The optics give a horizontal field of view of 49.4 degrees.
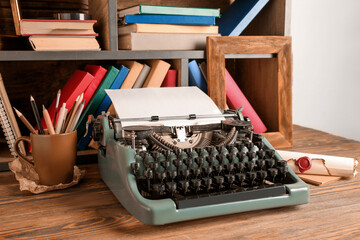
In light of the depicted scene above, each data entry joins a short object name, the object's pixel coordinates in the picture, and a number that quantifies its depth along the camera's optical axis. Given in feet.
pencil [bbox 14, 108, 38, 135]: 4.44
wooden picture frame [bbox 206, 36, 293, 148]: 5.71
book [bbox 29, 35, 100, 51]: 4.99
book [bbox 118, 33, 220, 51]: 5.47
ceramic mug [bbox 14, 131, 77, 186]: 4.31
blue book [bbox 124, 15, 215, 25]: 5.46
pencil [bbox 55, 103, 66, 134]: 4.49
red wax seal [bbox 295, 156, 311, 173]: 4.69
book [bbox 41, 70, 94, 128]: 5.36
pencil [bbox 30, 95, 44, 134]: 4.36
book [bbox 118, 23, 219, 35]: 5.48
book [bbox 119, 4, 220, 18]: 5.41
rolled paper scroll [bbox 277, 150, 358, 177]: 4.59
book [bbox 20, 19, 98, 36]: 4.96
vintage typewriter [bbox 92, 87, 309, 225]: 3.51
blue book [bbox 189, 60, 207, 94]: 5.86
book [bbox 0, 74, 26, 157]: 5.07
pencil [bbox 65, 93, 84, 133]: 4.63
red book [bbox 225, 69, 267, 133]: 6.08
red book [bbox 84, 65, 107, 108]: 5.45
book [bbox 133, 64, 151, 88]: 5.71
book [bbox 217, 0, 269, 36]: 6.12
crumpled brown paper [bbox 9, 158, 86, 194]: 4.29
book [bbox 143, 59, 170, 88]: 5.60
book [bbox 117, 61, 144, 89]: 5.60
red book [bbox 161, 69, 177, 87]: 5.73
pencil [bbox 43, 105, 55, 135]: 4.35
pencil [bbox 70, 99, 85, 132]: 4.64
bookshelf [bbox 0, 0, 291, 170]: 5.25
